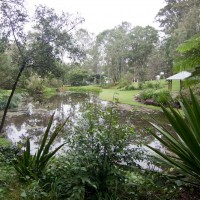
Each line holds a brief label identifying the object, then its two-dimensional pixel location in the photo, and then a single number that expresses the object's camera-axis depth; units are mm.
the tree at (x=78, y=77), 36806
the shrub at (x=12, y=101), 13369
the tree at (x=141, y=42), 34125
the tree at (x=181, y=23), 17822
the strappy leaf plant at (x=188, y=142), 1906
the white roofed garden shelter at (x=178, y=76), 12277
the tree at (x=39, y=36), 5875
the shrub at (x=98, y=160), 2404
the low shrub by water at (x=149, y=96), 16283
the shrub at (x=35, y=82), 16838
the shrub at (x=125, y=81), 30578
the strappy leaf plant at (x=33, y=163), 3225
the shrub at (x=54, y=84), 29391
